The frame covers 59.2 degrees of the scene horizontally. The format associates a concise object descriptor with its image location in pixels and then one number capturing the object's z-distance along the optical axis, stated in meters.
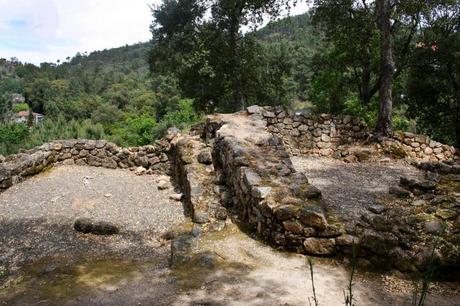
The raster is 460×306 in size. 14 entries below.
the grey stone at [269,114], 12.47
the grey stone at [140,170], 11.66
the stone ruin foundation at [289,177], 5.77
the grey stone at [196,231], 6.91
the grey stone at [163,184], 10.45
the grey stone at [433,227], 5.73
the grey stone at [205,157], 10.00
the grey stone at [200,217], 7.38
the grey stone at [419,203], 7.02
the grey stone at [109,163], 12.00
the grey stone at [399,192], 8.02
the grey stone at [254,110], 12.45
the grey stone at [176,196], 9.51
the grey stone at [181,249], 6.08
